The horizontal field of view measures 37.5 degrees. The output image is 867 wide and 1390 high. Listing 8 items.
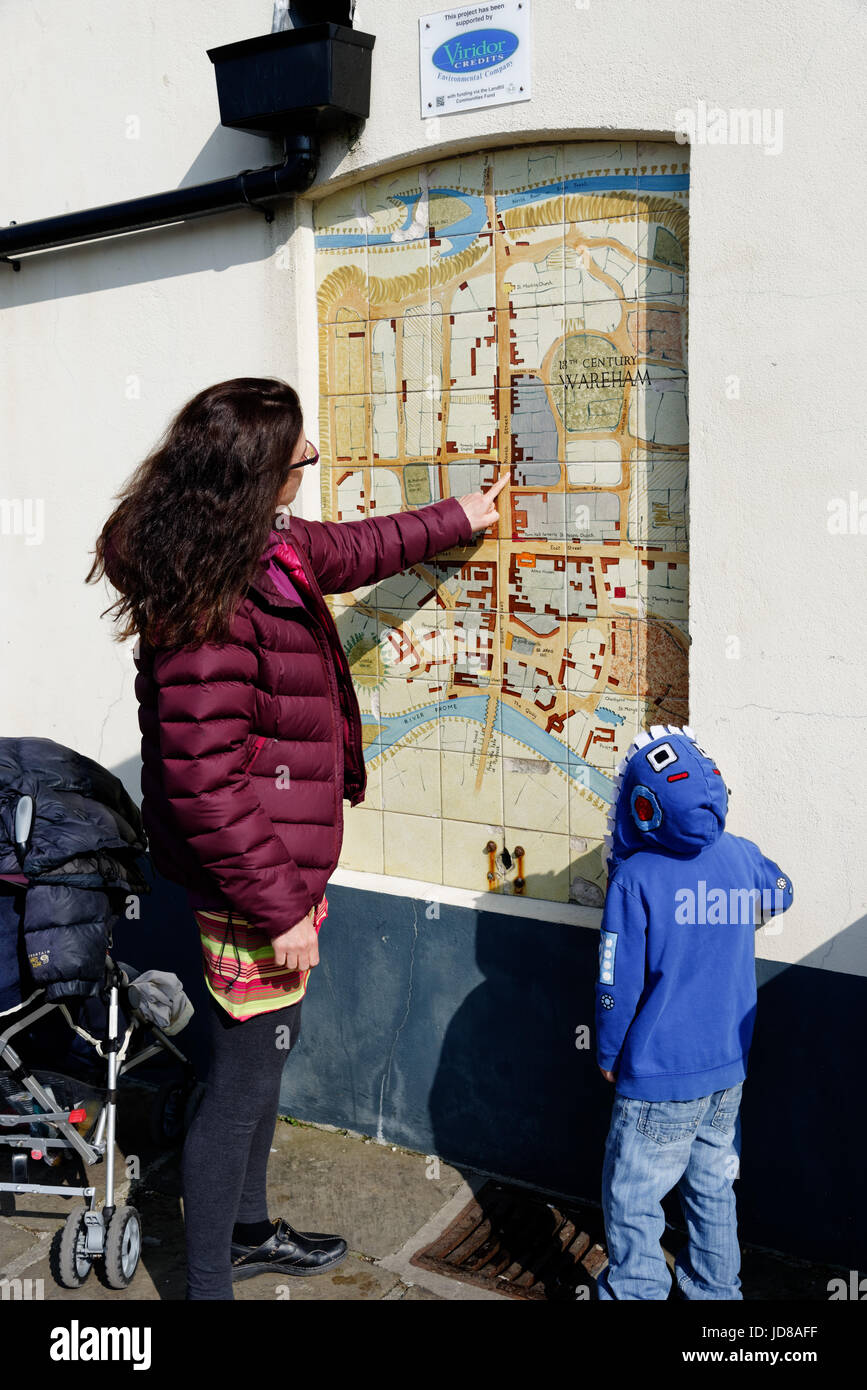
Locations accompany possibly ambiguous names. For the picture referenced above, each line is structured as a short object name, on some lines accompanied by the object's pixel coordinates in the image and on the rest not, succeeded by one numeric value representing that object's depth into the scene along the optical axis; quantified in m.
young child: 2.96
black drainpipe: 3.89
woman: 2.84
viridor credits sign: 3.54
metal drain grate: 3.48
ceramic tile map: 3.55
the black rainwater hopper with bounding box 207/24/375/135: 3.66
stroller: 3.45
